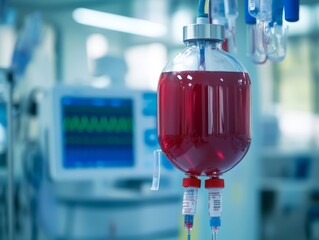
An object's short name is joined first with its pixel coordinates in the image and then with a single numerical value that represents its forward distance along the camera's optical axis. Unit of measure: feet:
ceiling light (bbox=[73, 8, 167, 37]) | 12.98
